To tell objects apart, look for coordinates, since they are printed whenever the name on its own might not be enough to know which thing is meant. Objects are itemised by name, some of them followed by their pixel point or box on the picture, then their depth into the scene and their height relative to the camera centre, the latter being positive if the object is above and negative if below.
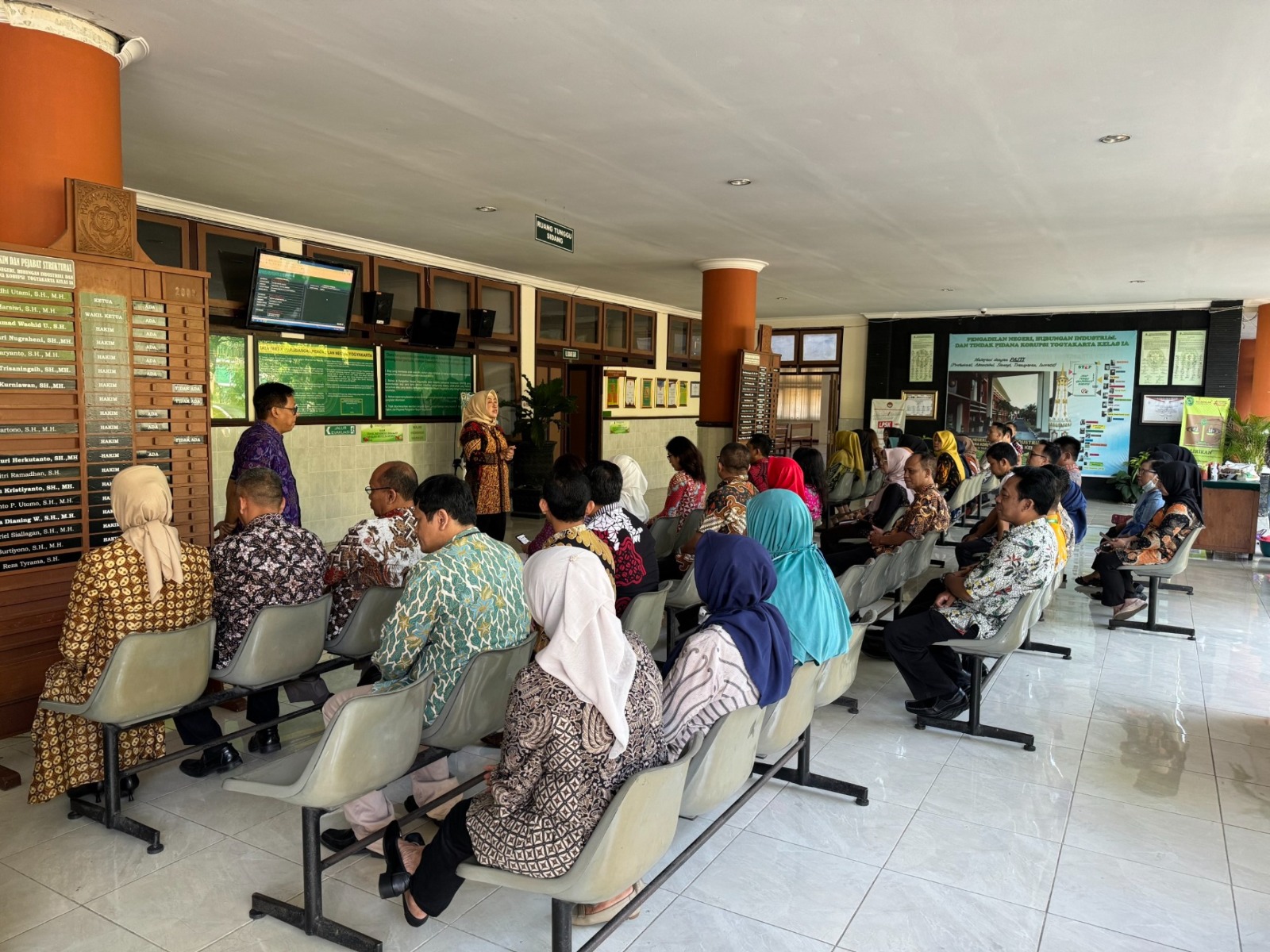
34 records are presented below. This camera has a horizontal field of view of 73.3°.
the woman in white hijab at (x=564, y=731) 1.85 -0.72
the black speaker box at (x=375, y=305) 8.01 +0.86
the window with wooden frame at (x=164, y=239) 6.40 +1.17
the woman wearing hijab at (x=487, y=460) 6.91 -0.49
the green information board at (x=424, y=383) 8.40 +0.16
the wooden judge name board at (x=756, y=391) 8.70 +0.15
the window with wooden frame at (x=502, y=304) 9.60 +1.10
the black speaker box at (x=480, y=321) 9.17 +0.84
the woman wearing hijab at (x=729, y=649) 2.36 -0.68
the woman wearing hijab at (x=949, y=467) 7.50 -0.51
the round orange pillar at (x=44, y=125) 3.22 +1.02
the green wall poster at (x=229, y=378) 6.83 +0.13
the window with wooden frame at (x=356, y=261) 7.69 +1.26
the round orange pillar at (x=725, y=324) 8.71 +0.83
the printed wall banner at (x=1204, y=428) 10.58 -0.16
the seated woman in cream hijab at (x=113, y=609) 2.70 -0.71
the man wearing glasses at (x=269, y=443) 4.36 -0.25
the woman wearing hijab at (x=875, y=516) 6.10 -0.80
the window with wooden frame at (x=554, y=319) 10.50 +1.03
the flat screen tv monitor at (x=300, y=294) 6.88 +0.85
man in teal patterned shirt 2.52 -0.64
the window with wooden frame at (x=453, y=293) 8.97 +1.13
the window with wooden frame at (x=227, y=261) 6.79 +1.08
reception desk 7.80 -0.93
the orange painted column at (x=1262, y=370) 11.88 +0.64
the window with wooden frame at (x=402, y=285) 8.40 +1.13
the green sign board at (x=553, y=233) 6.18 +1.24
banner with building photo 12.88 +0.37
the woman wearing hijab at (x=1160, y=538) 5.45 -0.79
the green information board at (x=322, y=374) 7.27 +0.19
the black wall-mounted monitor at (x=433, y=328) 8.48 +0.71
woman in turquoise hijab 2.96 -0.62
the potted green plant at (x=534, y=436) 9.48 -0.40
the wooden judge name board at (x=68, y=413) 3.22 -0.09
